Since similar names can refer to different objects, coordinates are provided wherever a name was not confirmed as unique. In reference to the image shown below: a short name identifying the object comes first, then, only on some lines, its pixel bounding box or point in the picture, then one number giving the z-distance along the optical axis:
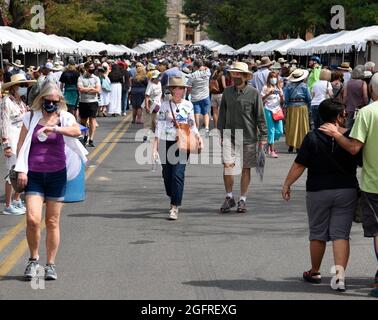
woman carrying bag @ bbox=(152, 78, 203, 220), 10.74
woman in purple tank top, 7.43
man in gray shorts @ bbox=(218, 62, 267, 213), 11.10
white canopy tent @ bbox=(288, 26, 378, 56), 28.34
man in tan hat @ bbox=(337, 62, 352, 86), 21.09
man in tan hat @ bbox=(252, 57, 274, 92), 20.95
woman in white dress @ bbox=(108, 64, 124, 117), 30.05
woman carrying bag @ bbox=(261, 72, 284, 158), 18.02
